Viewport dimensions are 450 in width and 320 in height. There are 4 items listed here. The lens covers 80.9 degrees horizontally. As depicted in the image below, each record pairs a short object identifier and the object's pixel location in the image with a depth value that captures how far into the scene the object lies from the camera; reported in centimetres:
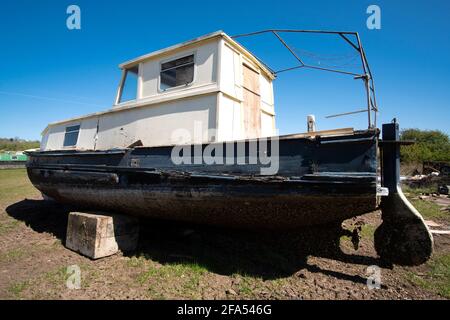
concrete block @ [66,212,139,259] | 418
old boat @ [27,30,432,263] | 306
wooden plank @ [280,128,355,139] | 295
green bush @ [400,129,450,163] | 2592
